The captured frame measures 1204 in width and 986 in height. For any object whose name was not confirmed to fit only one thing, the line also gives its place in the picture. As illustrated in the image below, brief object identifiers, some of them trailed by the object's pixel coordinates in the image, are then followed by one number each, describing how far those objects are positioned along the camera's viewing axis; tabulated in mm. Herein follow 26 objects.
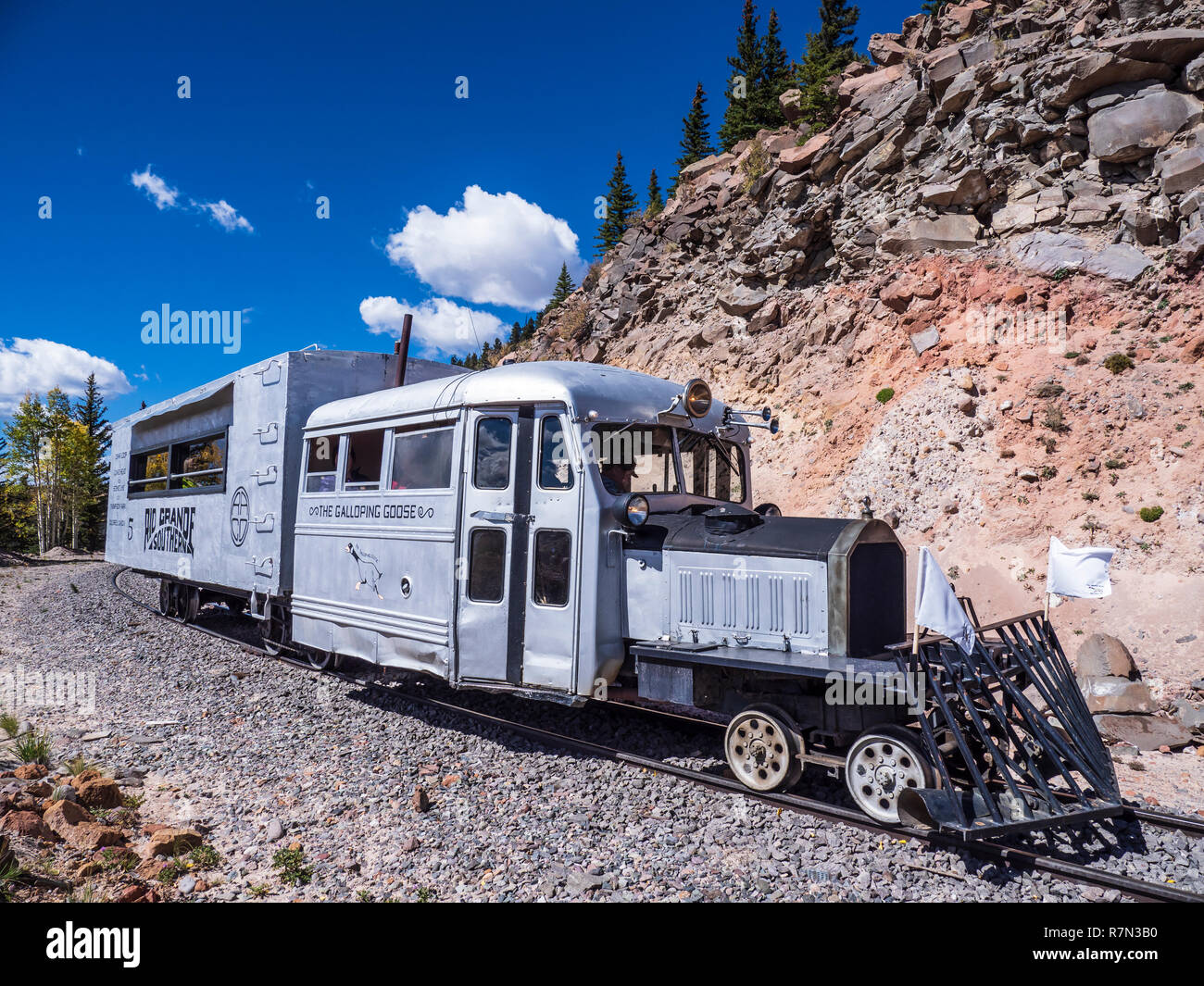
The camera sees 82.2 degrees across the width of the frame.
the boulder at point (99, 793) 5434
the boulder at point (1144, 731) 7664
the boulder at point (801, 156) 23170
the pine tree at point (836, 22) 35094
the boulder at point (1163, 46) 15742
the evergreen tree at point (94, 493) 41938
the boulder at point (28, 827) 4707
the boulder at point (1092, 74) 16266
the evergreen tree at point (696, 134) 44250
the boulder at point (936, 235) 18250
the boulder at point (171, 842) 4754
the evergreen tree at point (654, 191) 51191
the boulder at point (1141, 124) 15758
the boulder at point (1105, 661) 9570
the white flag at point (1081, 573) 6230
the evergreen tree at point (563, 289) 59156
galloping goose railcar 5156
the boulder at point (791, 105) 29203
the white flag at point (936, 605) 5027
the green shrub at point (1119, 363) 14656
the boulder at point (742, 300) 23688
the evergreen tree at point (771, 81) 34594
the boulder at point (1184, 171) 14984
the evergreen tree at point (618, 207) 51000
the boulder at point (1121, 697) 8797
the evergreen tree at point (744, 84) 35406
